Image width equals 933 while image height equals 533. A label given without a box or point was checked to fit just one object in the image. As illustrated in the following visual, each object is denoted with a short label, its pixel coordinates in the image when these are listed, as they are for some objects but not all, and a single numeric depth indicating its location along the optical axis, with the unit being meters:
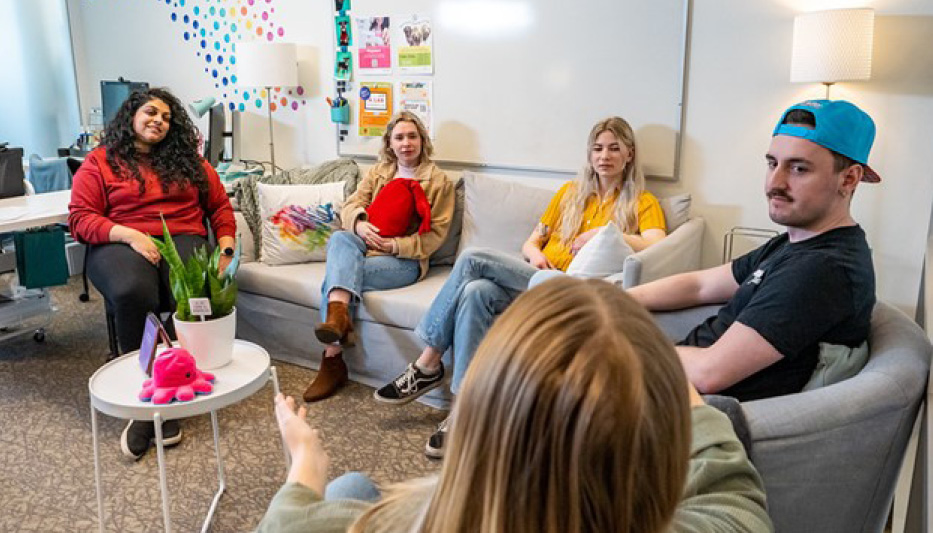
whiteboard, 2.95
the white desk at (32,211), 2.75
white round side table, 1.79
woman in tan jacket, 2.90
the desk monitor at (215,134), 3.93
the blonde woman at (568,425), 0.63
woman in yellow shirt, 2.52
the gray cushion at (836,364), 1.54
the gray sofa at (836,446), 1.29
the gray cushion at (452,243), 3.37
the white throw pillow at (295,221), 3.34
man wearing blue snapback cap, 1.51
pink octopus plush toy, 1.81
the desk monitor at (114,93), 4.52
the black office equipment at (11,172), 3.18
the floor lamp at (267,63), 3.71
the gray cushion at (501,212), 3.17
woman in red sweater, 2.82
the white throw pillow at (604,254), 2.42
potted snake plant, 1.99
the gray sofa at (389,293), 2.88
